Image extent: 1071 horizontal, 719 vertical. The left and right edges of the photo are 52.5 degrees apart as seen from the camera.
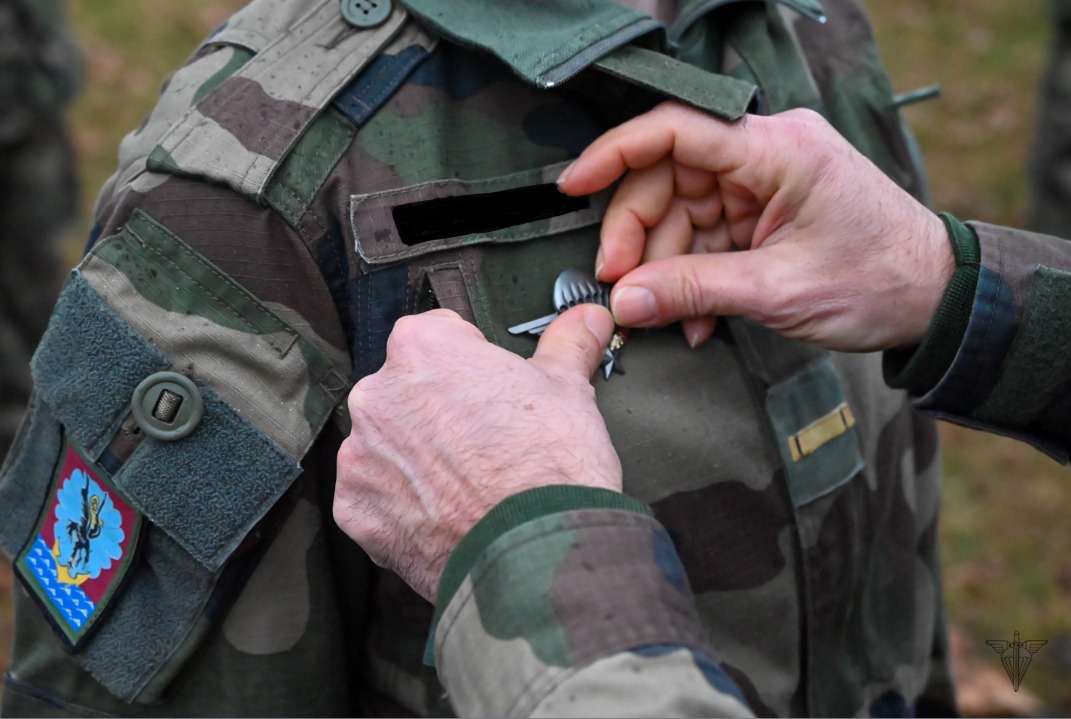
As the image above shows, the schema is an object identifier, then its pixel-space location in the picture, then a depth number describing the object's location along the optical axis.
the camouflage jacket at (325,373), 1.27
